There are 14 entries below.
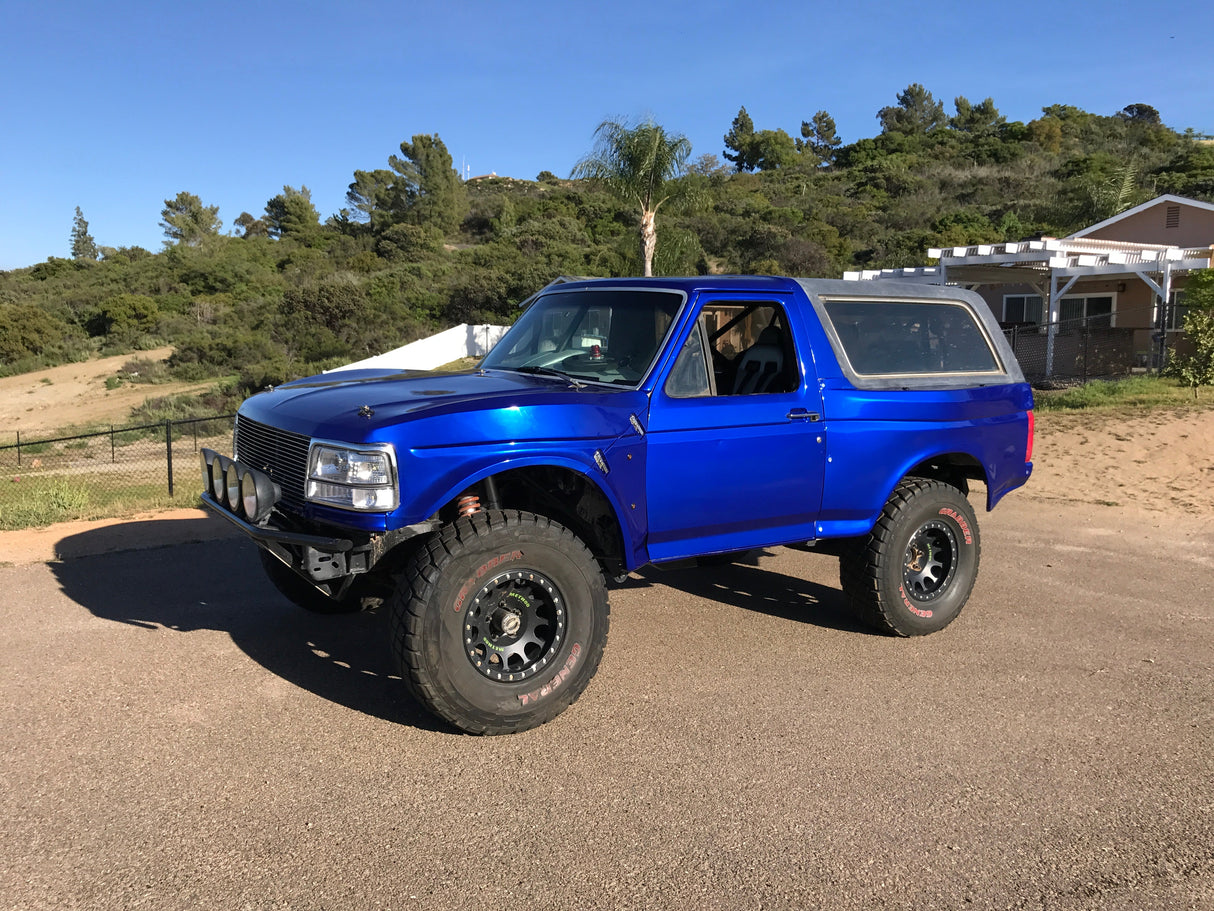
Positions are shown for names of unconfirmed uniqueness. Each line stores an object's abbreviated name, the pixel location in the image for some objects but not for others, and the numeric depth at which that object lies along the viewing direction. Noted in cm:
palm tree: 2298
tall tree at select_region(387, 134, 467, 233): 6725
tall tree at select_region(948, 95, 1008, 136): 8731
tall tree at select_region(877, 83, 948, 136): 9569
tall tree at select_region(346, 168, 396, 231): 7312
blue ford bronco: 418
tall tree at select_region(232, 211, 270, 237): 8592
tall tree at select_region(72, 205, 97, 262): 8881
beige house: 2066
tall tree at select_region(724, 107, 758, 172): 8900
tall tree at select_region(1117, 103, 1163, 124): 9781
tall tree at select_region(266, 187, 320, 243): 7562
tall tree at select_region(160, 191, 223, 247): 7456
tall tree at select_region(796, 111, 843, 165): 10246
